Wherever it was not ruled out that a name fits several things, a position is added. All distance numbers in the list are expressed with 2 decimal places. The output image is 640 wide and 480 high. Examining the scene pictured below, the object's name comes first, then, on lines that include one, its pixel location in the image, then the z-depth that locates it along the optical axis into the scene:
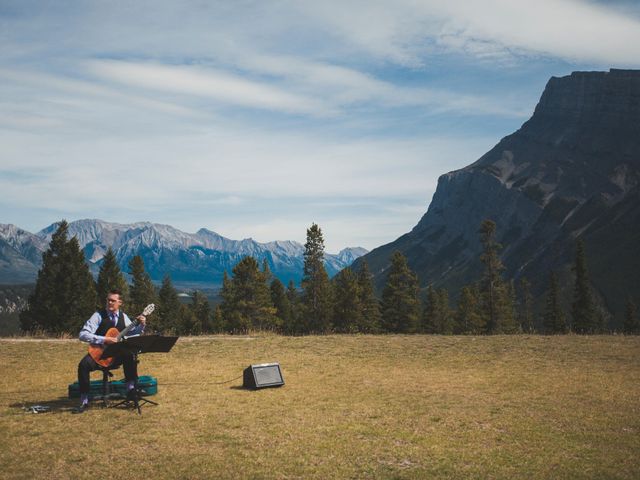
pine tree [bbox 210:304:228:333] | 77.92
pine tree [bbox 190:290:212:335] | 88.79
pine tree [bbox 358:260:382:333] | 69.94
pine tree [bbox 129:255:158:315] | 75.94
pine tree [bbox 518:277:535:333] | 116.75
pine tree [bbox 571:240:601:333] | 75.75
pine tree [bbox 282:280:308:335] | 78.25
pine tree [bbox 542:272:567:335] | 83.88
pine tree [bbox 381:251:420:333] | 66.38
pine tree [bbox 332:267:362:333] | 66.12
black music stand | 12.48
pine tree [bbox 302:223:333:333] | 66.12
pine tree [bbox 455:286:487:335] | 78.94
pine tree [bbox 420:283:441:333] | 77.69
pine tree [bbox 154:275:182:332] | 93.35
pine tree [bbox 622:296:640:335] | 82.50
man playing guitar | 12.74
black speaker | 15.77
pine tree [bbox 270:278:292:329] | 86.44
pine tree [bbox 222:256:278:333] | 67.12
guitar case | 13.79
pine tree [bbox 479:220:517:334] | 57.03
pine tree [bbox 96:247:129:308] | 64.12
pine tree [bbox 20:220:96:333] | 52.47
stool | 13.20
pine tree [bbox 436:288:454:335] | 84.06
